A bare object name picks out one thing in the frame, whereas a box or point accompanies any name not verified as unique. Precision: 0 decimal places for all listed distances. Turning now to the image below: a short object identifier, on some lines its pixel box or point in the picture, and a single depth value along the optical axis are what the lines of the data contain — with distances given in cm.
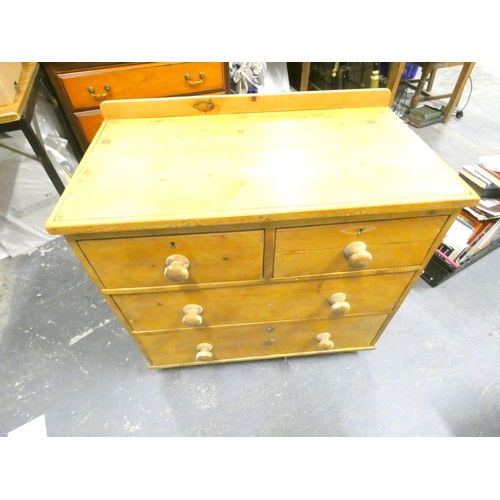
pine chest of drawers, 67
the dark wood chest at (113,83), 138
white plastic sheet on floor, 146
